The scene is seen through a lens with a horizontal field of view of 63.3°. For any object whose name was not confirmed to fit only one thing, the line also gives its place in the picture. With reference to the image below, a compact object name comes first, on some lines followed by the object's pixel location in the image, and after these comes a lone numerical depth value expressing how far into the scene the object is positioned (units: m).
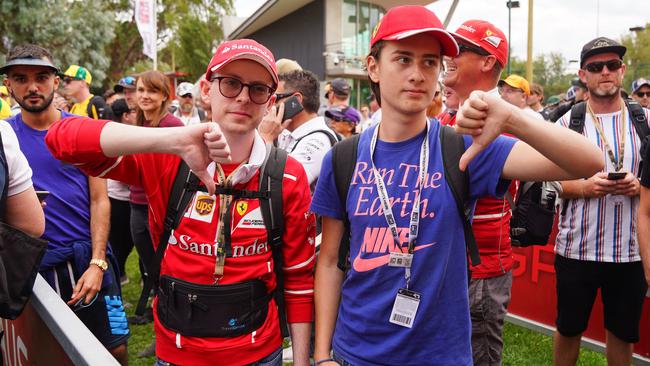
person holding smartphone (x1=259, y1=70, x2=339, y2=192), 3.65
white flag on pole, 14.67
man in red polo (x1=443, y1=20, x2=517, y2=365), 2.76
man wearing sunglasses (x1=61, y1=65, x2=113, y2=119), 7.31
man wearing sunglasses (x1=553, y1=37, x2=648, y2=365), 3.60
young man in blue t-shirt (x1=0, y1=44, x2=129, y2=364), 3.37
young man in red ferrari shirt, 2.12
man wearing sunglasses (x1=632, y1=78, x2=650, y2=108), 8.30
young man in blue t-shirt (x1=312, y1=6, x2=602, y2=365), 1.93
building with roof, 30.95
